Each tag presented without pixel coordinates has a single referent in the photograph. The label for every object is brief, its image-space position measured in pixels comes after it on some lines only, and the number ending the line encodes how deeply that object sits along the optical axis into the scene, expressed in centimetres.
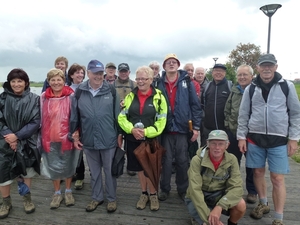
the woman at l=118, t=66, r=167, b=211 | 351
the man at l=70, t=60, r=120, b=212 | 353
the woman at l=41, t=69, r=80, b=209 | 361
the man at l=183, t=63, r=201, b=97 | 587
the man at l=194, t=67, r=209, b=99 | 581
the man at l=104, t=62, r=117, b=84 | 542
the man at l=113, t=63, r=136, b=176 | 501
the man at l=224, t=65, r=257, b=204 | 381
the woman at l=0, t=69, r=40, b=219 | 343
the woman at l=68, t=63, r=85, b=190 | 454
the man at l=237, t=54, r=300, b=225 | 310
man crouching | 292
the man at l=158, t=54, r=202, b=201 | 381
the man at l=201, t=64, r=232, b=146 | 412
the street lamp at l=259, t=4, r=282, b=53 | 927
